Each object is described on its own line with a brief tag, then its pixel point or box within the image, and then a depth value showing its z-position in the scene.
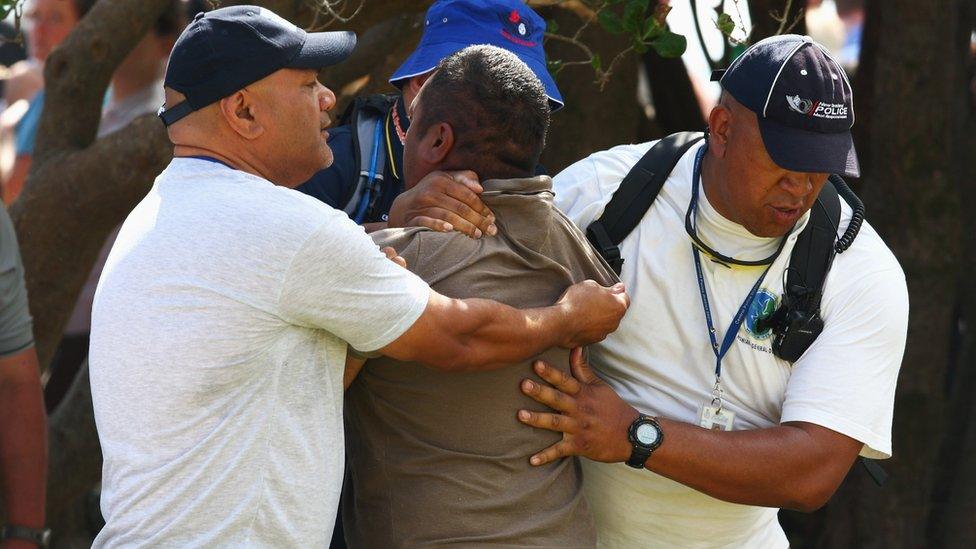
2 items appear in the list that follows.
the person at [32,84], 12.80
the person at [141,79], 11.77
